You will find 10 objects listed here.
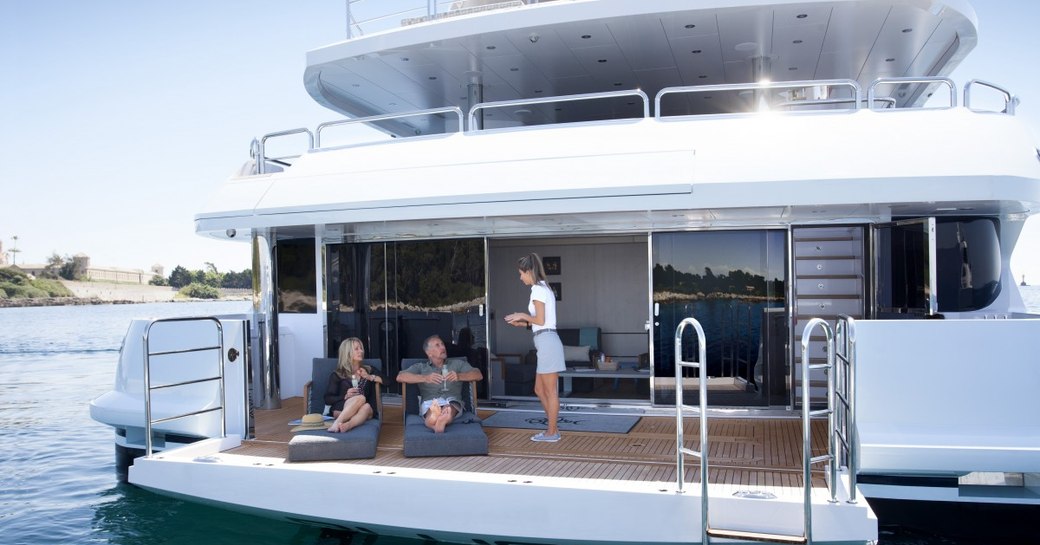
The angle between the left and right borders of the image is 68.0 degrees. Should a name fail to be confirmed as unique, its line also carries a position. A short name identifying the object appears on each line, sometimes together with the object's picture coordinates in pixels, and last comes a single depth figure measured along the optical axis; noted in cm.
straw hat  627
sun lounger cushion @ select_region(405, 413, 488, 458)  573
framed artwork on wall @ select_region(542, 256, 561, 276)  1220
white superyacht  480
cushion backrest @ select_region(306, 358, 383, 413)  691
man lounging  627
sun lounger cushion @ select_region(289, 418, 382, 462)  560
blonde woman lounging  645
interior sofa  928
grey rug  684
